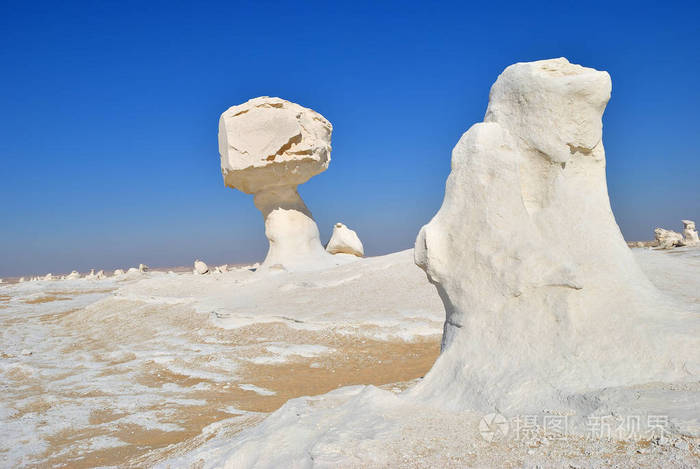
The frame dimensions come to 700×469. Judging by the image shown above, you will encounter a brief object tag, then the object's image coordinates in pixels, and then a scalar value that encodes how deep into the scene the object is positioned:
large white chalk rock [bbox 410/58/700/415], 2.79
